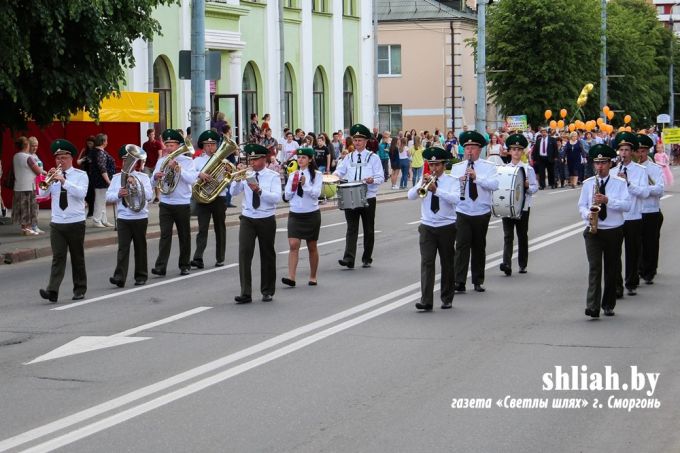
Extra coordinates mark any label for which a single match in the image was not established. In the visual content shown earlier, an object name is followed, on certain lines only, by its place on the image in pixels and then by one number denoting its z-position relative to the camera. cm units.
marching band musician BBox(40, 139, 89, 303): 1612
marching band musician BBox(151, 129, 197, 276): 1877
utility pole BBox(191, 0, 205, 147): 2816
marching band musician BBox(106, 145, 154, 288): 1741
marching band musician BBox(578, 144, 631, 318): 1393
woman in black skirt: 1711
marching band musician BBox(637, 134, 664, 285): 1688
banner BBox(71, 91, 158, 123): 3080
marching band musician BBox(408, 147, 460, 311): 1487
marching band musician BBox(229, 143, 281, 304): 1587
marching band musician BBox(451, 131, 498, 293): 1661
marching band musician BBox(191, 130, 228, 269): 1961
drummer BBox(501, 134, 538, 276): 1856
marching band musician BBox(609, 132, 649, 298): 1606
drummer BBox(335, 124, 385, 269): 1922
